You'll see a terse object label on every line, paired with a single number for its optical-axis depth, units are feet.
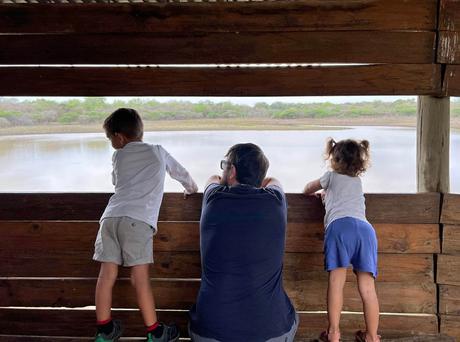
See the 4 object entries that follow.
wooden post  9.82
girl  8.91
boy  8.90
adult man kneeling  7.22
